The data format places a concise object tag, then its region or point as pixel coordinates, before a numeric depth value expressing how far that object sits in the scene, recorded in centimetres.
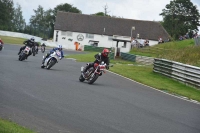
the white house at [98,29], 9581
